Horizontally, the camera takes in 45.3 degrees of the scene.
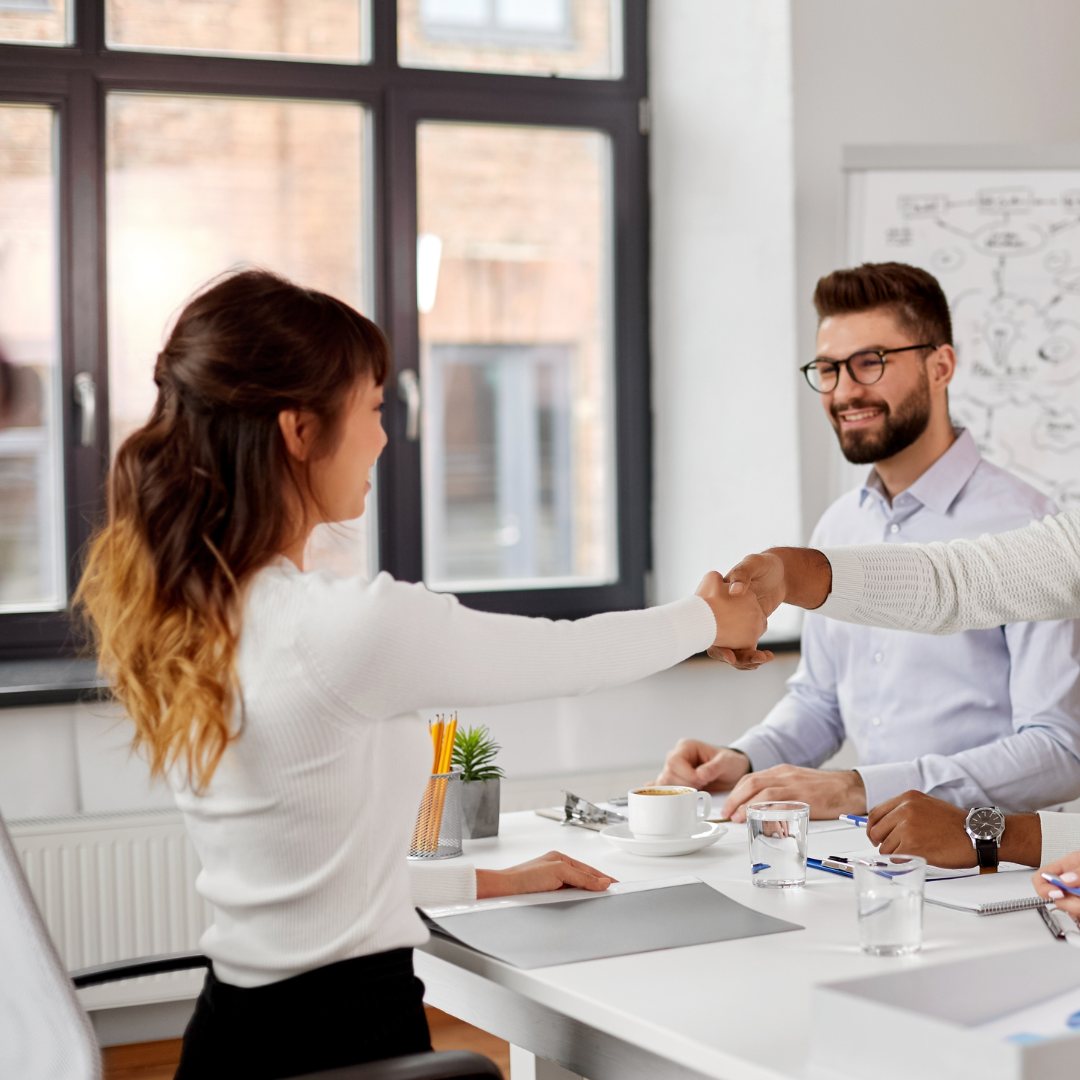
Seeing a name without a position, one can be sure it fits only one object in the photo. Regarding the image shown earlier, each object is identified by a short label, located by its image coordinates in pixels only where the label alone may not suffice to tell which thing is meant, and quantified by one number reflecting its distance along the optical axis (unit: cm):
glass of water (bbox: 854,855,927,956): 122
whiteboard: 318
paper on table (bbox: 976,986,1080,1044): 97
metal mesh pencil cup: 163
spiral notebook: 137
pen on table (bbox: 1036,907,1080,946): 128
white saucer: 164
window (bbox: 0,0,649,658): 315
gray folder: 125
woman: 113
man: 198
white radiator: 279
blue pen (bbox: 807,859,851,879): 153
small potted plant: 176
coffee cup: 167
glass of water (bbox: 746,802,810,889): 147
